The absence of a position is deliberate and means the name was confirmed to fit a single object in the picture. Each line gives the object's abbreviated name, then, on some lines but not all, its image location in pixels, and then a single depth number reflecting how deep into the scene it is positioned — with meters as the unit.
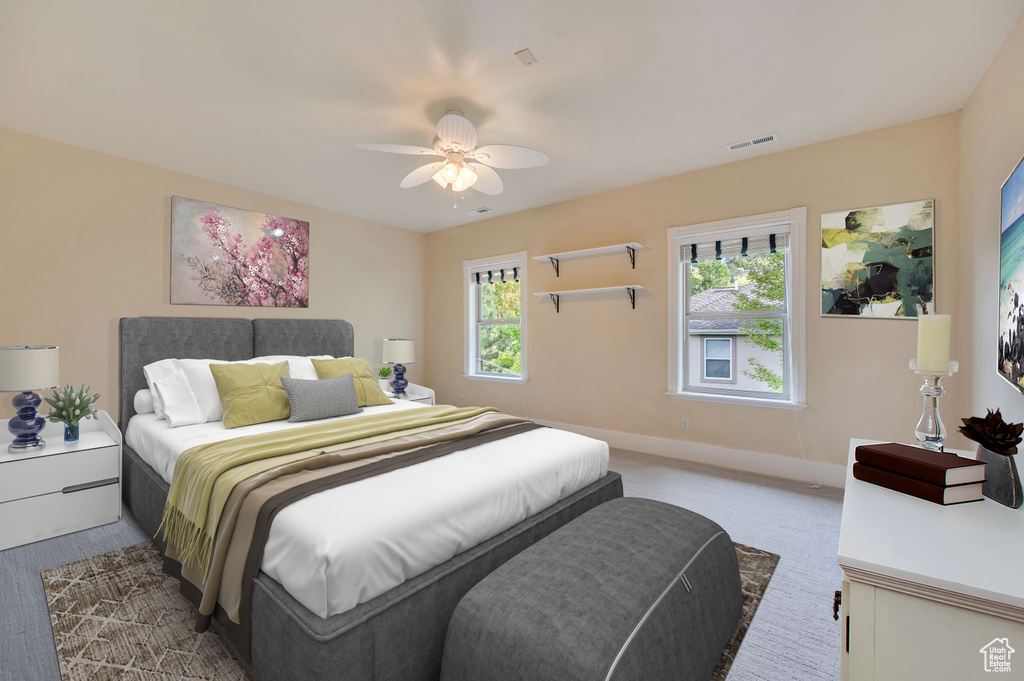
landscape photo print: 1.57
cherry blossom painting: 3.70
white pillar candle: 1.55
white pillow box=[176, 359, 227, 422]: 3.00
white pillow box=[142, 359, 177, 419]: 3.09
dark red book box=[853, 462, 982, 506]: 1.19
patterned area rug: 1.56
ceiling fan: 2.52
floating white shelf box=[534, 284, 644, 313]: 4.07
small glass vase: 2.73
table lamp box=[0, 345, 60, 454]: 2.52
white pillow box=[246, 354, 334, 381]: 3.48
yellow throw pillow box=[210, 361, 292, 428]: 2.86
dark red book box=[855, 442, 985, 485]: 1.19
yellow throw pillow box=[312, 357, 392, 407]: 3.53
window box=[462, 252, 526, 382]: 5.14
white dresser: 0.83
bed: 1.27
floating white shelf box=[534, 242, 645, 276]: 4.14
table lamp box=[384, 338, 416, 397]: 4.70
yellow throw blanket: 1.81
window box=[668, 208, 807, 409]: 3.45
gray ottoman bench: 1.17
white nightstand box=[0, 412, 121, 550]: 2.38
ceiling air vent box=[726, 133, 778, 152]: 3.16
